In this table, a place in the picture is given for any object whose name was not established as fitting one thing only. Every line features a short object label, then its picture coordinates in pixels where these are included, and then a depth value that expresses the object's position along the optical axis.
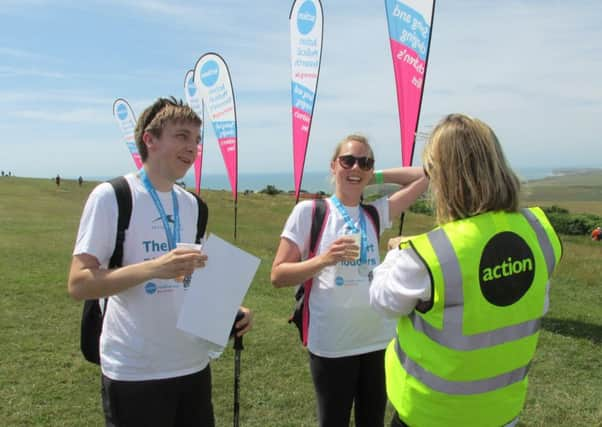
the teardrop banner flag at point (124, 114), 18.17
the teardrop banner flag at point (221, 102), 12.44
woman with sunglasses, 2.67
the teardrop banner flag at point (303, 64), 8.34
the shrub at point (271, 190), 42.97
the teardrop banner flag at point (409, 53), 5.91
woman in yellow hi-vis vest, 1.63
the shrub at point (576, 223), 21.70
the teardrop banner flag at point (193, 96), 14.53
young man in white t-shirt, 2.00
